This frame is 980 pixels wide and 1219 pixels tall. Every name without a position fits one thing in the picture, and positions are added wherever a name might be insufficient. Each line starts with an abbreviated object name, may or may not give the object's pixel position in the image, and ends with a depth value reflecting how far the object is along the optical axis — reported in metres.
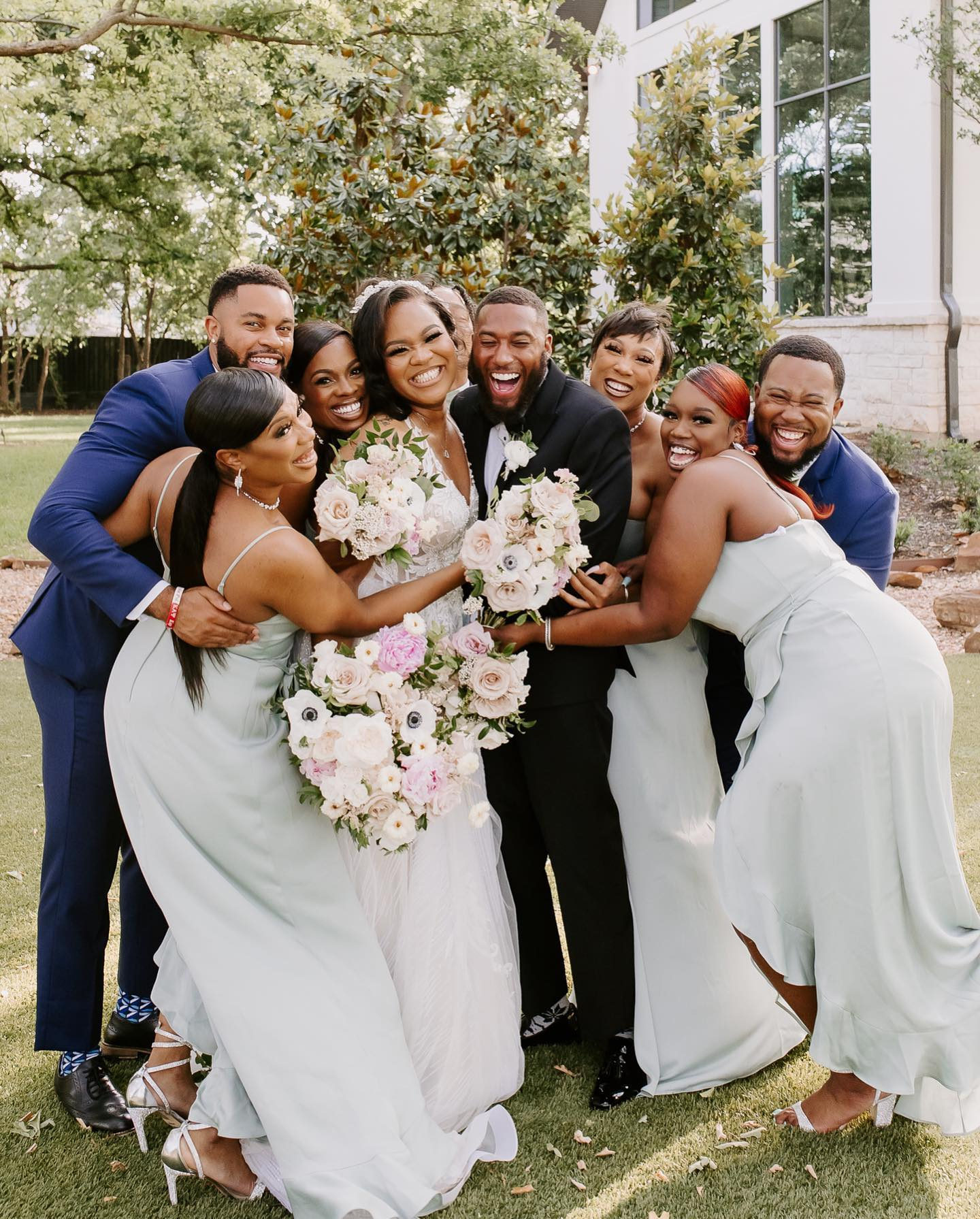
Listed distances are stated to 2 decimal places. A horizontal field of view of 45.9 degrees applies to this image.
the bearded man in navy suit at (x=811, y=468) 3.86
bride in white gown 3.59
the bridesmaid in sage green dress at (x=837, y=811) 3.33
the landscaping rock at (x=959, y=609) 10.13
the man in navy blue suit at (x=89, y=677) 3.62
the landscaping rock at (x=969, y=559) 11.79
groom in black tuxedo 3.80
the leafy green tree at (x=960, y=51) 14.07
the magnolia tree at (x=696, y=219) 7.27
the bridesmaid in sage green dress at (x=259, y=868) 3.22
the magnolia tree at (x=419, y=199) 7.52
